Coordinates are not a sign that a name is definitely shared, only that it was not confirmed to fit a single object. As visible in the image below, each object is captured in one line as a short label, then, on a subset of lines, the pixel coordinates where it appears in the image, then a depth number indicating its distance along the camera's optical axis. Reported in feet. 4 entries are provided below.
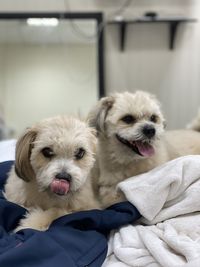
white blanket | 2.94
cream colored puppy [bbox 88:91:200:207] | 4.38
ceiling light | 9.63
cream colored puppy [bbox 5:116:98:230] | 3.47
